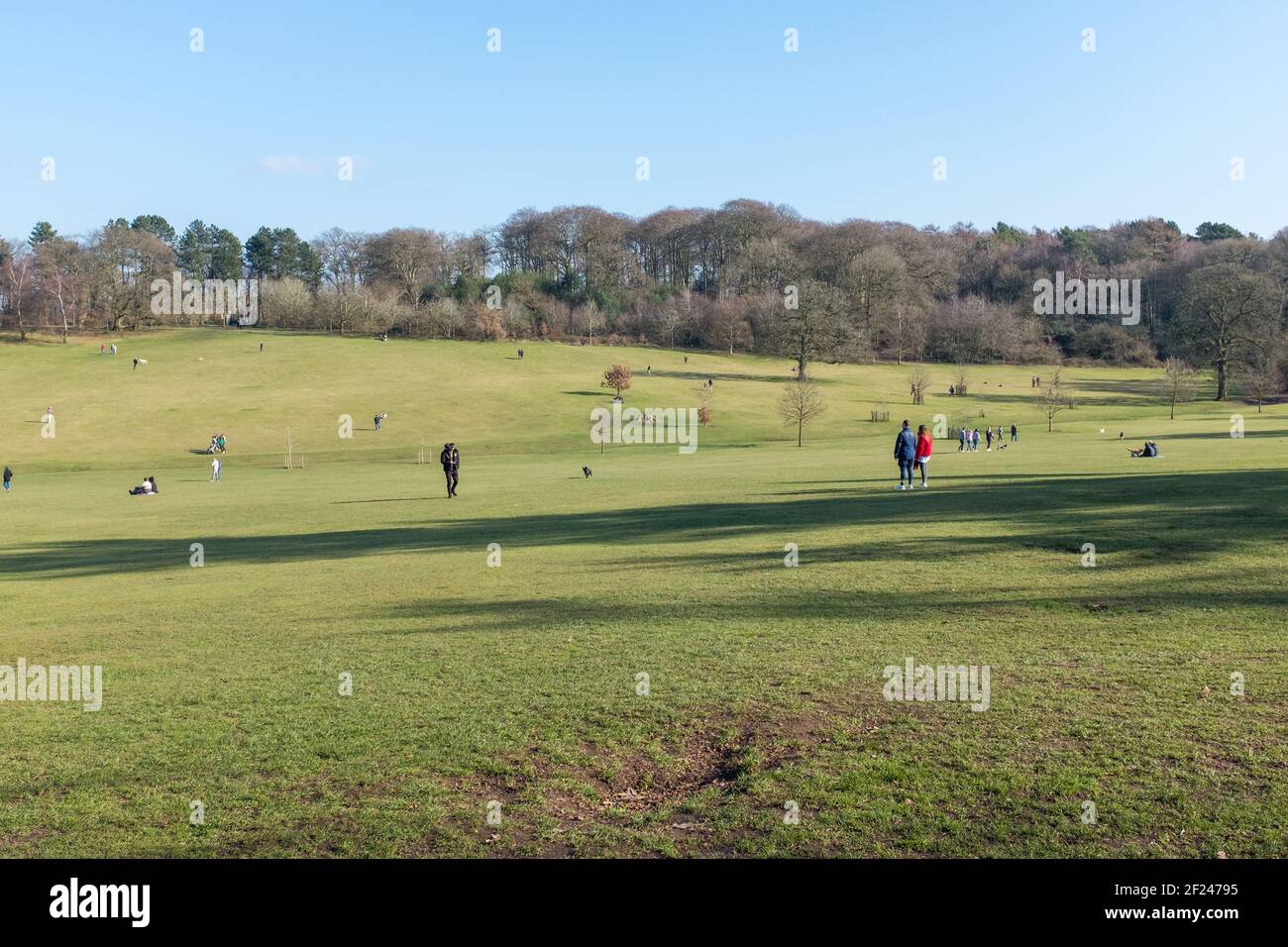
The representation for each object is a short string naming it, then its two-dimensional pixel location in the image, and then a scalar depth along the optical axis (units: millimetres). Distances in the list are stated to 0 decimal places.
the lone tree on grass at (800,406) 80369
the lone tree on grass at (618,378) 107312
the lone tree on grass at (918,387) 108250
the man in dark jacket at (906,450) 33031
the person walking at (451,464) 37625
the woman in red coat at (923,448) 33750
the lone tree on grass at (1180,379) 96562
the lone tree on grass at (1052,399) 92312
